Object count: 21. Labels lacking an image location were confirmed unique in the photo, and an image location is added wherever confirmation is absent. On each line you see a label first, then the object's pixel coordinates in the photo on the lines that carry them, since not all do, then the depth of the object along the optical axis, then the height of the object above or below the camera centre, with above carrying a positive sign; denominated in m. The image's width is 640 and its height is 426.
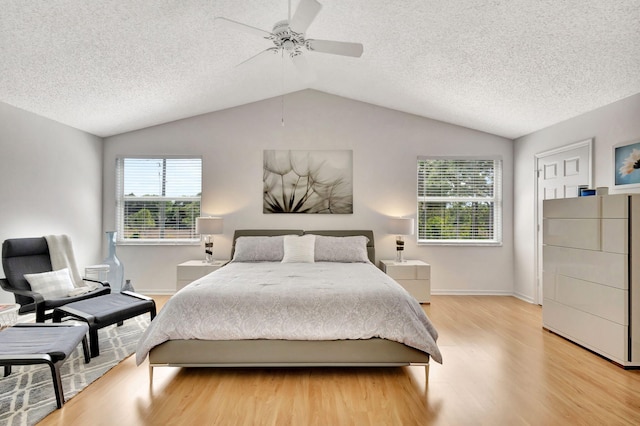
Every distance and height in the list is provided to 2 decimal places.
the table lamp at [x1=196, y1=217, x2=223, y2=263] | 4.88 -0.13
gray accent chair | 3.20 -0.59
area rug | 2.12 -1.20
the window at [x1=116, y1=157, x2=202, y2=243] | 5.45 +0.28
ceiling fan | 2.39 +1.39
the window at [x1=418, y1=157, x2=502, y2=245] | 5.49 +0.31
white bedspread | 2.58 -0.75
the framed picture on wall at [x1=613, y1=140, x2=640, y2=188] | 3.34 +0.54
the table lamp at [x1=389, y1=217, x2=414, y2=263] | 4.98 -0.14
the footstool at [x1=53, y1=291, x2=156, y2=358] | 2.95 -0.85
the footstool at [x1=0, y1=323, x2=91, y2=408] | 2.12 -0.85
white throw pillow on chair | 3.46 -0.71
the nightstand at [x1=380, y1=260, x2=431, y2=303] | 4.86 -0.84
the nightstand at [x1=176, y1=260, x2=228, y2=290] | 4.76 -0.77
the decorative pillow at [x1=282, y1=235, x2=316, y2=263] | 4.42 -0.42
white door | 4.02 +0.56
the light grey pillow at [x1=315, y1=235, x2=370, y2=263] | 4.47 -0.43
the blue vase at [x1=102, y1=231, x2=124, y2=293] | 4.77 -0.71
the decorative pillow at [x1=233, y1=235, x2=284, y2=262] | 4.52 -0.44
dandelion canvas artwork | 5.37 +0.53
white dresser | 2.84 -0.50
